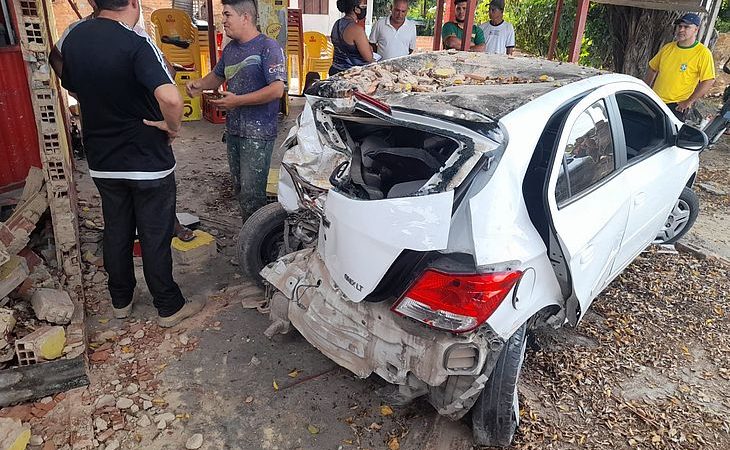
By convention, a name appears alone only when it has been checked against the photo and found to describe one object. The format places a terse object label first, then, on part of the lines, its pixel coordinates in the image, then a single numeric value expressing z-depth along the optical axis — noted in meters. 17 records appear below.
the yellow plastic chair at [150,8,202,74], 8.38
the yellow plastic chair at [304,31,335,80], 10.34
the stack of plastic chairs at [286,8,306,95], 9.59
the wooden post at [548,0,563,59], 9.01
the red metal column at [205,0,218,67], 8.02
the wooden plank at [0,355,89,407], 2.73
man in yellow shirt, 5.88
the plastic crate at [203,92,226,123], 8.33
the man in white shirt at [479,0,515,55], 7.25
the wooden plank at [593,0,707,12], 7.20
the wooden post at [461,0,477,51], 6.79
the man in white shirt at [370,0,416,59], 6.43
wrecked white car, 2.19
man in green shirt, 7.08
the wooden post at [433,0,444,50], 8.18
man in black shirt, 2.80
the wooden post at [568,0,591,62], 7.90
